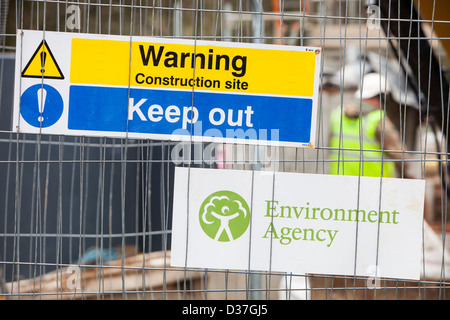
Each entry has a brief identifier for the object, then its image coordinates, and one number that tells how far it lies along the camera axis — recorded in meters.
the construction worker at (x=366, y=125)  10.48
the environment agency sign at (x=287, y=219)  5.70
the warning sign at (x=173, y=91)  5.64
